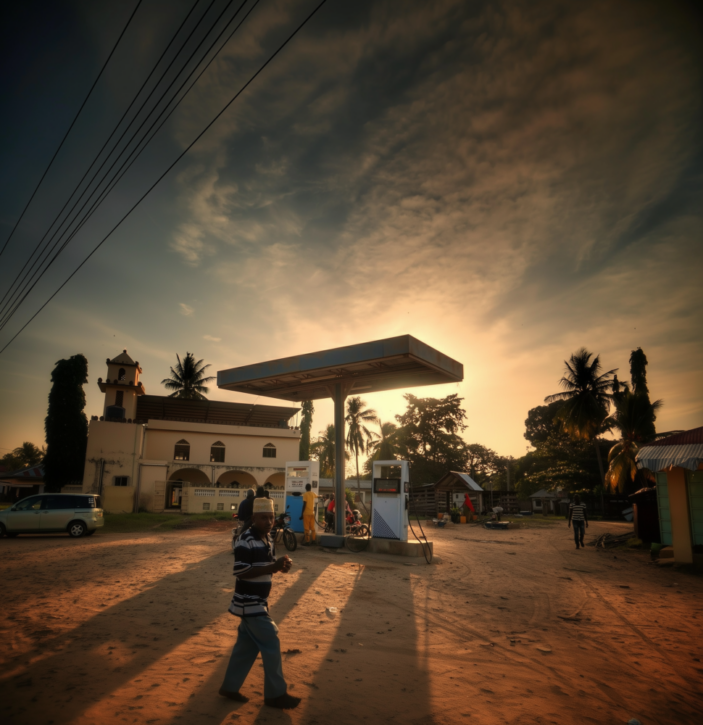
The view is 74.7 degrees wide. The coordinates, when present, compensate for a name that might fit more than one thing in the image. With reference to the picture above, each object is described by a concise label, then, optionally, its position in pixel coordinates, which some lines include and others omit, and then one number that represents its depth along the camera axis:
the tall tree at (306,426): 49.57
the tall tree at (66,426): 34.66
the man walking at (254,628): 4.18
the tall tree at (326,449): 49.72
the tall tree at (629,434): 23.22
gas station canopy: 13.33
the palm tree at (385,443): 39.79
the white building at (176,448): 30.50
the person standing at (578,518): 16.88
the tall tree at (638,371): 38.72
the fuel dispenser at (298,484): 16.62
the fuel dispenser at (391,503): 14.54
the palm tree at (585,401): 39.22
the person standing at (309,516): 15.52
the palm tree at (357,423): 44.84
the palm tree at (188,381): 45.94
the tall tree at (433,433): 50.94
